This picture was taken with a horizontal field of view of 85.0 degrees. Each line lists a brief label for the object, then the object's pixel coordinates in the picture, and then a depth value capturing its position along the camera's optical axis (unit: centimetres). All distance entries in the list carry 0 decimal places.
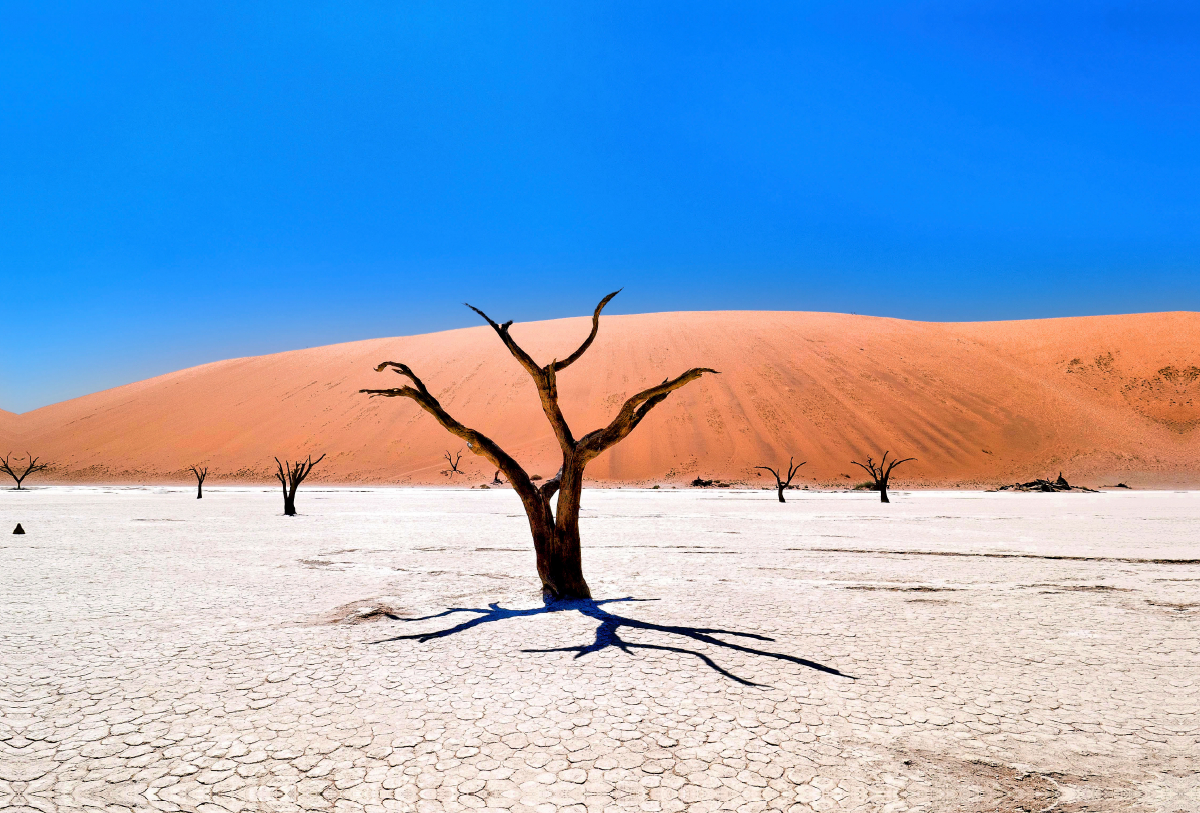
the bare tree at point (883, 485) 2546
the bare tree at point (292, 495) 1966
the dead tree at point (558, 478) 691
